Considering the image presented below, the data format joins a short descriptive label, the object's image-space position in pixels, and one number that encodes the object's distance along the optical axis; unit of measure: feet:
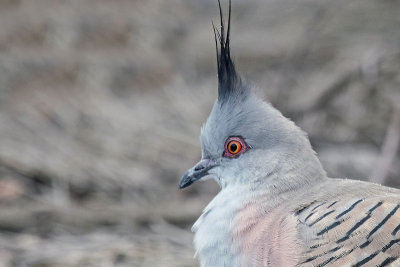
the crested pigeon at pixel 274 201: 15.23
